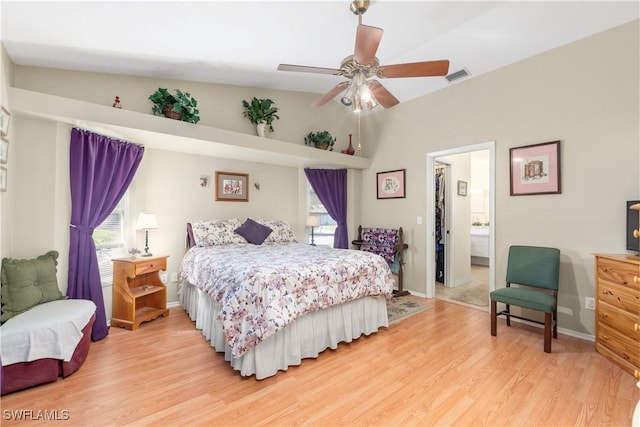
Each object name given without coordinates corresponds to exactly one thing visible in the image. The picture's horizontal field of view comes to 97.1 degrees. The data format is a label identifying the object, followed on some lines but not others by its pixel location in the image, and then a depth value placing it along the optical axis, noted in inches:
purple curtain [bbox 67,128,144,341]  109.4
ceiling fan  78.6
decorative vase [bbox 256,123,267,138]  159.5
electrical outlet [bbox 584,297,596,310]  111.4
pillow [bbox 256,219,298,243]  166.6
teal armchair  103.3
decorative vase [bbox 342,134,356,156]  194.5
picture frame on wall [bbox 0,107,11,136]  86.3
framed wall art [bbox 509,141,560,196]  120.7
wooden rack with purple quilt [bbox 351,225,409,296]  172.7
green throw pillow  88.0
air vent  143.5
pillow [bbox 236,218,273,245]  156.4
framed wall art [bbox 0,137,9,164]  87.7
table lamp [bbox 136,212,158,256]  125.6
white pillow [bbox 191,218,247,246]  145.6
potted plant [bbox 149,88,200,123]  123.4
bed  83.7
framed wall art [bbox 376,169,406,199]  180.2
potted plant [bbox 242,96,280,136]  158.9
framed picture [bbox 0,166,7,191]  88.6
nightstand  118.7
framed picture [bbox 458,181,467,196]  194.1
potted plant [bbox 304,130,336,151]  180.5
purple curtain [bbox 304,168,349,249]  195.3
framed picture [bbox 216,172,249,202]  164.1
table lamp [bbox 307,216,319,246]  185.9
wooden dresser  85.9
